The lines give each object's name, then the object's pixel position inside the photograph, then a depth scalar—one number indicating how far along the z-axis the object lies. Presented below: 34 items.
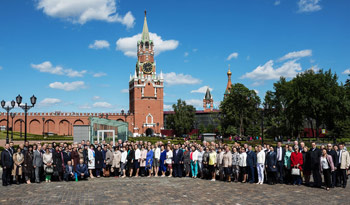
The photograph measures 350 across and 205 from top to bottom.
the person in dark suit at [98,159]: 14.31
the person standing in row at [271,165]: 12.44
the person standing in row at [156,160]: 14.98
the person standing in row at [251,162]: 12.90
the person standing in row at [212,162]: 13.77
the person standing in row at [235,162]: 13.21
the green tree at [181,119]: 67.94
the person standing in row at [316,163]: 11.88
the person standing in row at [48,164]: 12.95
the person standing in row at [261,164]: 12.73
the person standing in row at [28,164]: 12.58
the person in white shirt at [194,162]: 14.55
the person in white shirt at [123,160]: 14.70
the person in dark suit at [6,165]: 12.07
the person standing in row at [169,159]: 14.88
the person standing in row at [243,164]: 13.03
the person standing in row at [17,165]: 12.41
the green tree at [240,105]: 54.69
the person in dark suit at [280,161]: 12.73
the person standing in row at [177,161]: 14.70
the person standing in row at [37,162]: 12.77
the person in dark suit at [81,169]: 13.34
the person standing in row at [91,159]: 14.18
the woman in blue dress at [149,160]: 14.93
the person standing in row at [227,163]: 13.30
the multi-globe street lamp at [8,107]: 23.80
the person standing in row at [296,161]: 12.28
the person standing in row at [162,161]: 15.02
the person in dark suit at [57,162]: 13.07
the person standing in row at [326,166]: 11.59
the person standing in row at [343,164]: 11.93
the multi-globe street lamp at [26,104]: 20.48
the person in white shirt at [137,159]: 14.87
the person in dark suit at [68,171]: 13.24
